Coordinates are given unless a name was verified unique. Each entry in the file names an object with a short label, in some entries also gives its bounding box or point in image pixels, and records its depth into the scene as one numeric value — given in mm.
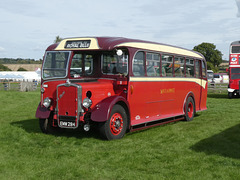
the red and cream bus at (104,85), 8977
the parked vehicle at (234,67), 26422
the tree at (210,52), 100812
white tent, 86438
